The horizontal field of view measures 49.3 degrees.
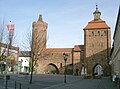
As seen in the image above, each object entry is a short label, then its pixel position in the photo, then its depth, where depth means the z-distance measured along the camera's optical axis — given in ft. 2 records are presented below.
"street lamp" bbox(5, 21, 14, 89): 33.47
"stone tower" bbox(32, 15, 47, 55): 61.39
